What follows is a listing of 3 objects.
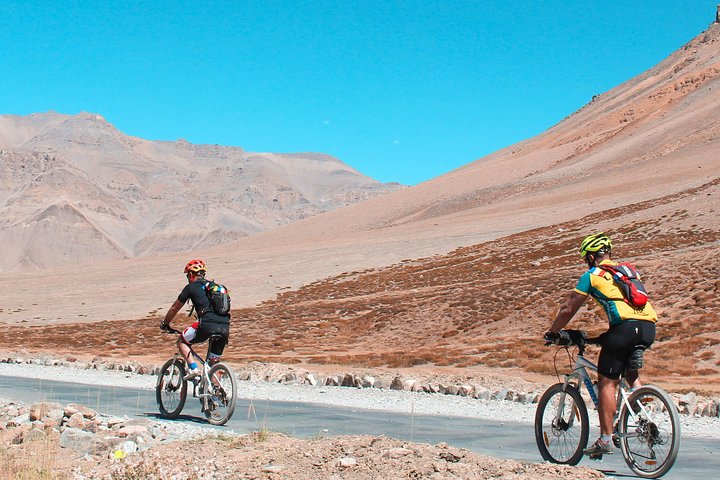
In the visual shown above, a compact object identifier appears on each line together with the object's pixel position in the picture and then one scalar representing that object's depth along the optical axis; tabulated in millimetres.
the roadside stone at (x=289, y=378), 19562
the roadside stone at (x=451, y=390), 17078
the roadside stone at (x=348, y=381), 18638
